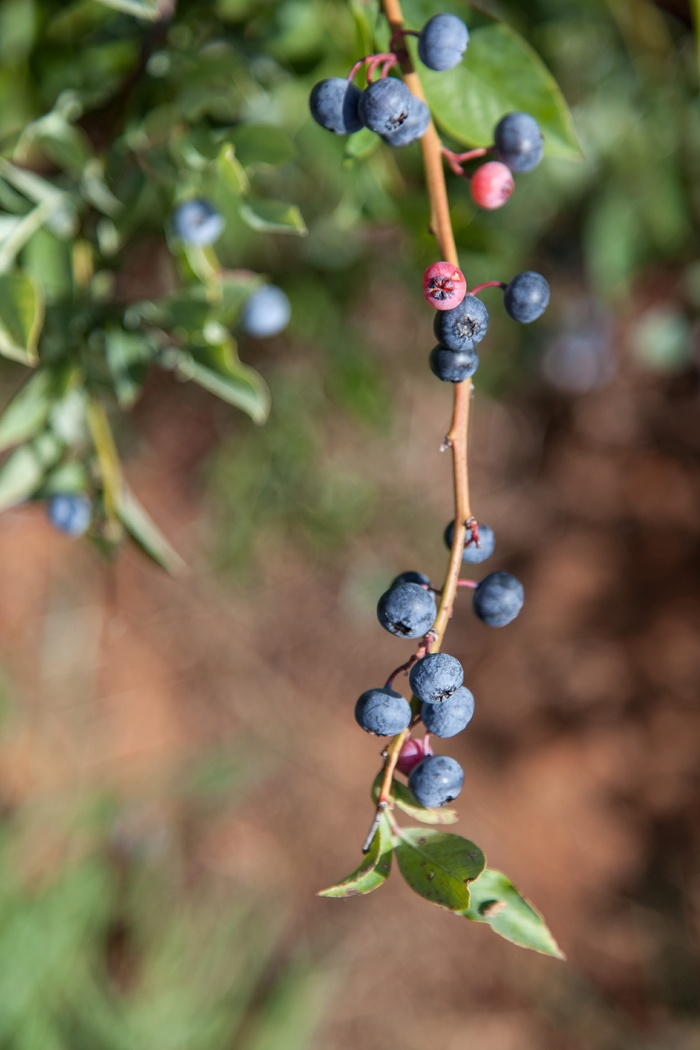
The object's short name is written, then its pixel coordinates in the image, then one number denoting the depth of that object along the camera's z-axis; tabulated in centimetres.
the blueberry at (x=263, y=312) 75
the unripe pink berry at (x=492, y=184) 65
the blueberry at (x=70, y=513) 73
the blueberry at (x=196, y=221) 69
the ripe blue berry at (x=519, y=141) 65
